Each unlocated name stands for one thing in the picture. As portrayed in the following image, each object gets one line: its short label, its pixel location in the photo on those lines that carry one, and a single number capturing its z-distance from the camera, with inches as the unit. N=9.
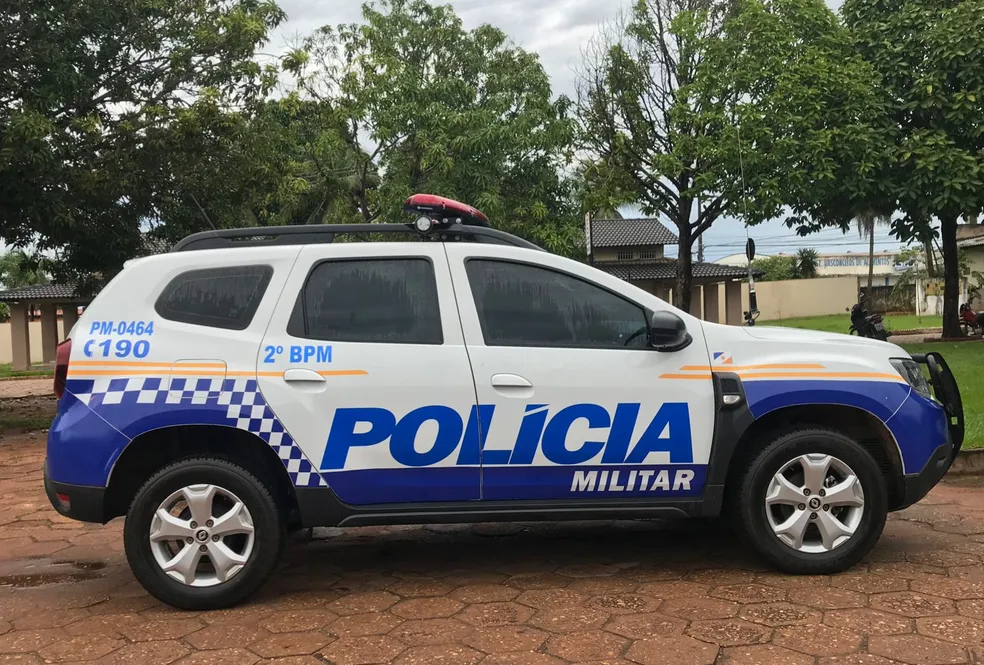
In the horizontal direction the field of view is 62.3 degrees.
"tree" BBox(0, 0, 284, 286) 386.3
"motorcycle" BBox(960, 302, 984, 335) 849.5
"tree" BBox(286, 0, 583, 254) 639.8
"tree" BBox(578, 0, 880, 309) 641.0
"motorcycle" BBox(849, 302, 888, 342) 582.6
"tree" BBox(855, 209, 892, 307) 1568.2
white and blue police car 147.7
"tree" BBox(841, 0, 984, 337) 626.2
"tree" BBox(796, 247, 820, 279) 2340.1
